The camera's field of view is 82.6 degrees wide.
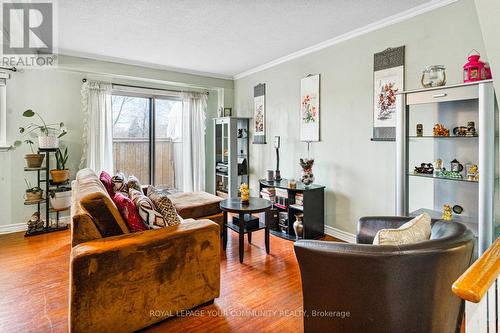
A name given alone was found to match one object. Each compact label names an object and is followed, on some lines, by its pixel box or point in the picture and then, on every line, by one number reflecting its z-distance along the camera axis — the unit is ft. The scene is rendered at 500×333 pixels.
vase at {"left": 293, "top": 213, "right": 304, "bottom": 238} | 11.53
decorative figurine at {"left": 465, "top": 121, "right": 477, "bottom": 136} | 7.39
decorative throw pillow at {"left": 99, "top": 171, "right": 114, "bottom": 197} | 9.79
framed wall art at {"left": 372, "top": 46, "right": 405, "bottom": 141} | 9.60
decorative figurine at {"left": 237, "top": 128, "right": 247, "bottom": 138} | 17.06
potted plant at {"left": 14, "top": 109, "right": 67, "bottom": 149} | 12.14
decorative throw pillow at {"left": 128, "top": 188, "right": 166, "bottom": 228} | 6.77
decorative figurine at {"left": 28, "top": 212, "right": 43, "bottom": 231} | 12.37
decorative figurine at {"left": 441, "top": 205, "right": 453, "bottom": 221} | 7.82
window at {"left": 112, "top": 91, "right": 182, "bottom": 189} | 15.65
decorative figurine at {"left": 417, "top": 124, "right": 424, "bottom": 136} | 8.55
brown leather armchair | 4.24
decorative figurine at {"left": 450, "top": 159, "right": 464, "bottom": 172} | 7.84
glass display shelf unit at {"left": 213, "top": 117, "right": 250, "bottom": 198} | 16.60
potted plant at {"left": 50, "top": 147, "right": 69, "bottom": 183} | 12.55
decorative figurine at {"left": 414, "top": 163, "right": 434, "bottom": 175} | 8.24
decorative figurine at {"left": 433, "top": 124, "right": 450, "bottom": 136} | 8.04
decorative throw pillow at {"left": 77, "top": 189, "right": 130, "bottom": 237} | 5.93
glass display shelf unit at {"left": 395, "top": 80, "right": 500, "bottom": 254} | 6.55
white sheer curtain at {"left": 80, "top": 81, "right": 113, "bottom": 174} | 13.96
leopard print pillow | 7.09
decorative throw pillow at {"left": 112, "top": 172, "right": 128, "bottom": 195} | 9.68
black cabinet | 11.57
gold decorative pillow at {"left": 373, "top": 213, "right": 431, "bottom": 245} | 4.74
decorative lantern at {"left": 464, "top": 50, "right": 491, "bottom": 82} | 7.01
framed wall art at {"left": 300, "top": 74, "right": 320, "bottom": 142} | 12.56
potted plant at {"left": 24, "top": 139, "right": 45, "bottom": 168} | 12.06
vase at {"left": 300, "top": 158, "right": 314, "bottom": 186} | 12.17
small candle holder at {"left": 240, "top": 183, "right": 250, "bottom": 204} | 10.63
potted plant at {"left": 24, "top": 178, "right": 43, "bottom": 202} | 12.08
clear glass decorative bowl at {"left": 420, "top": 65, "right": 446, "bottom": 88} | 7.74
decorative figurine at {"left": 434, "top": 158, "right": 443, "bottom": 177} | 7.98
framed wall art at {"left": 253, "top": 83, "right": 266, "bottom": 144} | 15.85
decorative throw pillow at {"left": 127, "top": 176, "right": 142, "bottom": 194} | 10.21
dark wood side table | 9.64
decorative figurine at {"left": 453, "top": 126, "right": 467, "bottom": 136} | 7.58
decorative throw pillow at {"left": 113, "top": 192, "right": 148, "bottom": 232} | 6.66
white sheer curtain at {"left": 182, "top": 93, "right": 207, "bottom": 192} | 17.39
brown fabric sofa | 5.45
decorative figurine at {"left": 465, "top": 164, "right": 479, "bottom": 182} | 7.18
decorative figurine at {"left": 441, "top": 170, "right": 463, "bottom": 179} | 7.63
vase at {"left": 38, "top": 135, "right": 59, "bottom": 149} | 12.10
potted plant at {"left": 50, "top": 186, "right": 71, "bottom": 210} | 12.33
